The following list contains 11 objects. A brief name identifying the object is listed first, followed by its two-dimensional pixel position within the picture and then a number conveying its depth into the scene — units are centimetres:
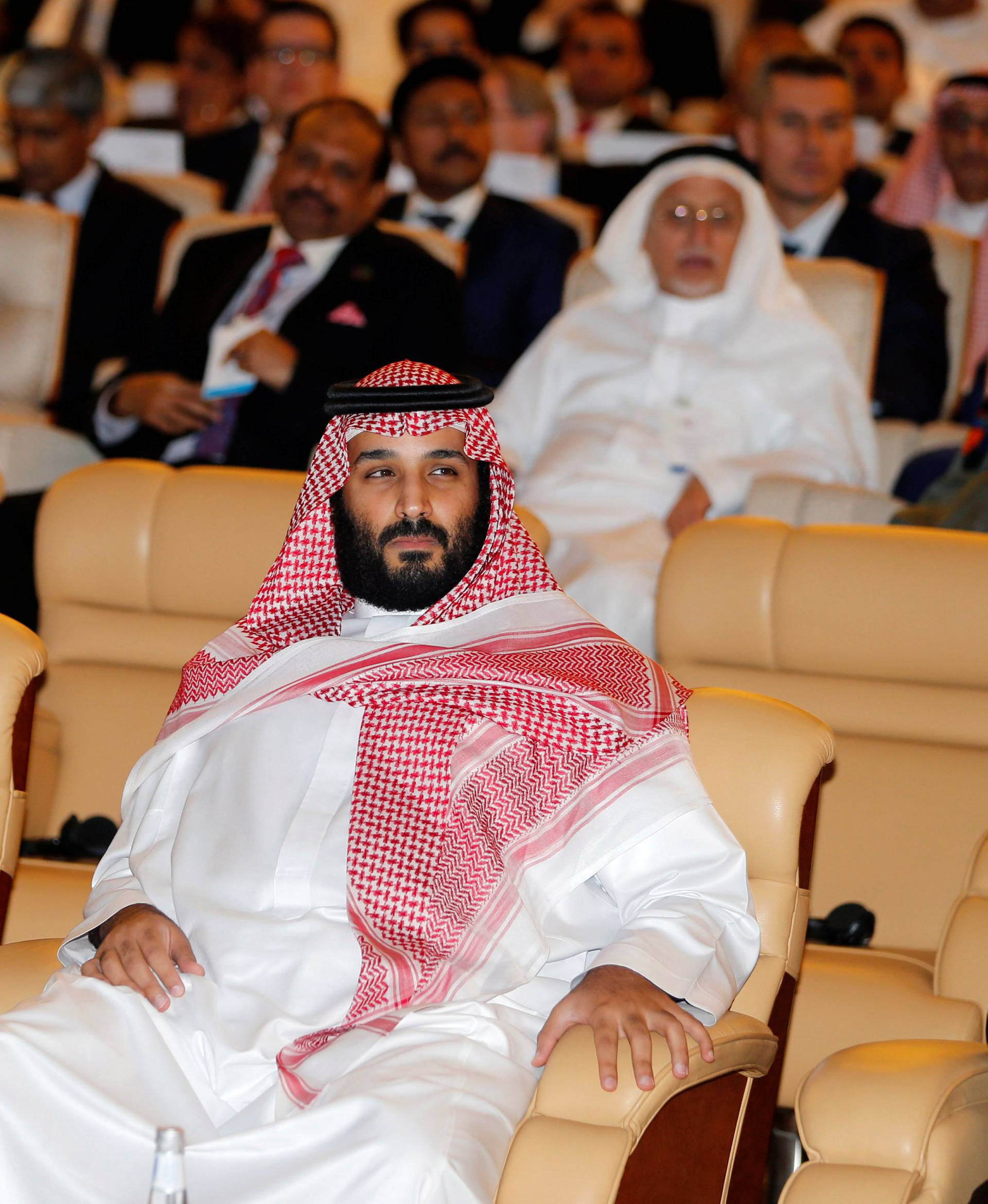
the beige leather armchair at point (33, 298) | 900
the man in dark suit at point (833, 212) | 897
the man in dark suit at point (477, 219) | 941
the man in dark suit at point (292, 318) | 785
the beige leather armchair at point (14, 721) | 474
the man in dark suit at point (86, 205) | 976
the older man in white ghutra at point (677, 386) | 780
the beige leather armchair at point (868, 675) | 523
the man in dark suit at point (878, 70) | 1302
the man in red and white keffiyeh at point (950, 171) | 1013
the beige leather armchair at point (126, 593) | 593
